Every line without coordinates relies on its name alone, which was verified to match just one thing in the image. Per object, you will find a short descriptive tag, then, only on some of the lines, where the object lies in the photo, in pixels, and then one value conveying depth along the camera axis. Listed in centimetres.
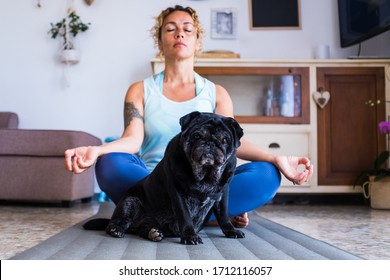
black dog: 121
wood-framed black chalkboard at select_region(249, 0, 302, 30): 377
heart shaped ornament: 334
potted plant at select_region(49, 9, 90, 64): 370
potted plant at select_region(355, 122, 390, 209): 304
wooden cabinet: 333
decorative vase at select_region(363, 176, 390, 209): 303
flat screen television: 311
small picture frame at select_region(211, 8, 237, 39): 378
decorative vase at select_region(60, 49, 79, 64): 368
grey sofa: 305
